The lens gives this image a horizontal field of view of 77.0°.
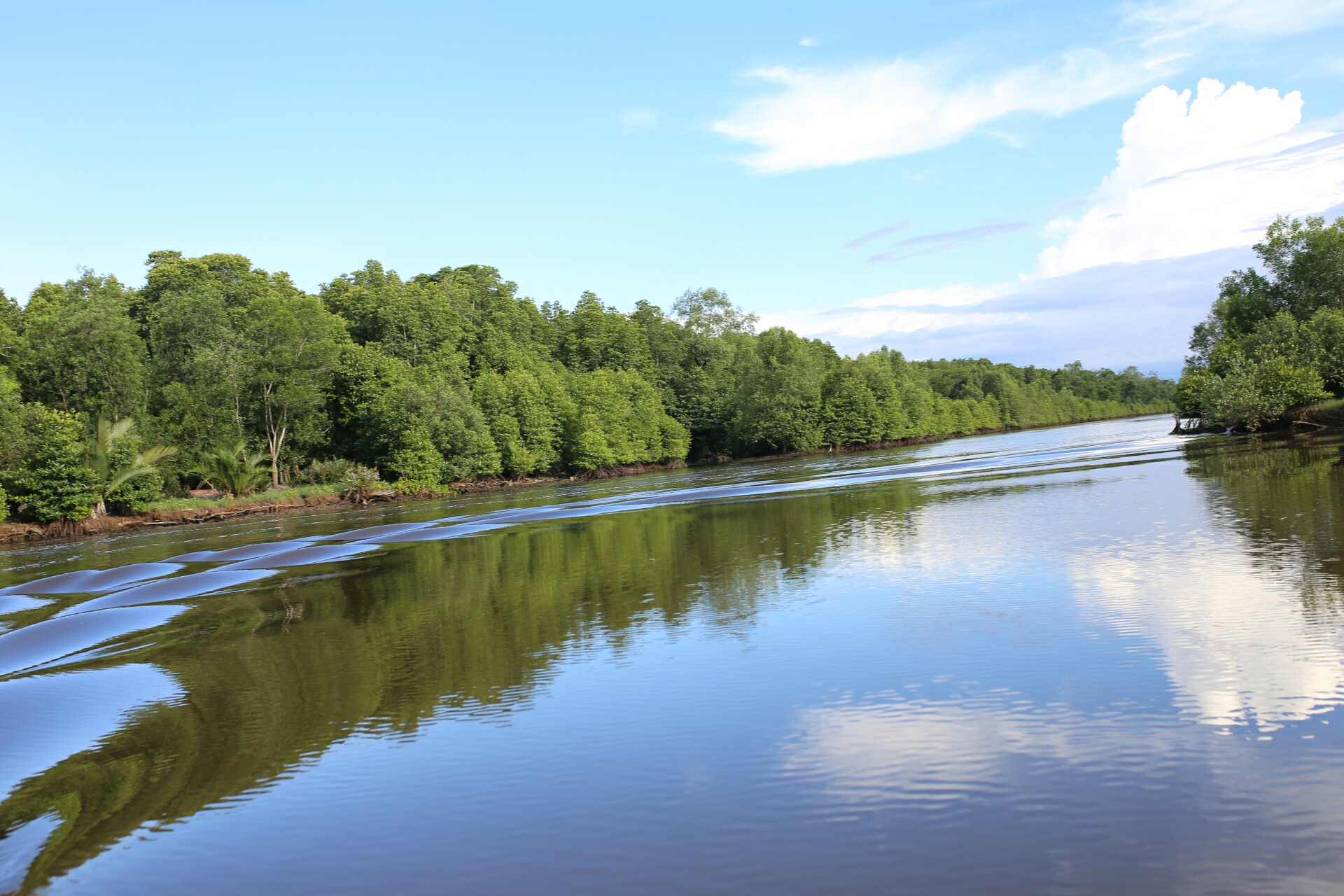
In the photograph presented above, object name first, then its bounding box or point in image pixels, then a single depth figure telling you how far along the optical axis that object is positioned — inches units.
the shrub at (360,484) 2089.1
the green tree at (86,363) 1904.5
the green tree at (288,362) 2343.8
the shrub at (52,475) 1533.0
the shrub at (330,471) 2242.9
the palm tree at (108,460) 1626.5
